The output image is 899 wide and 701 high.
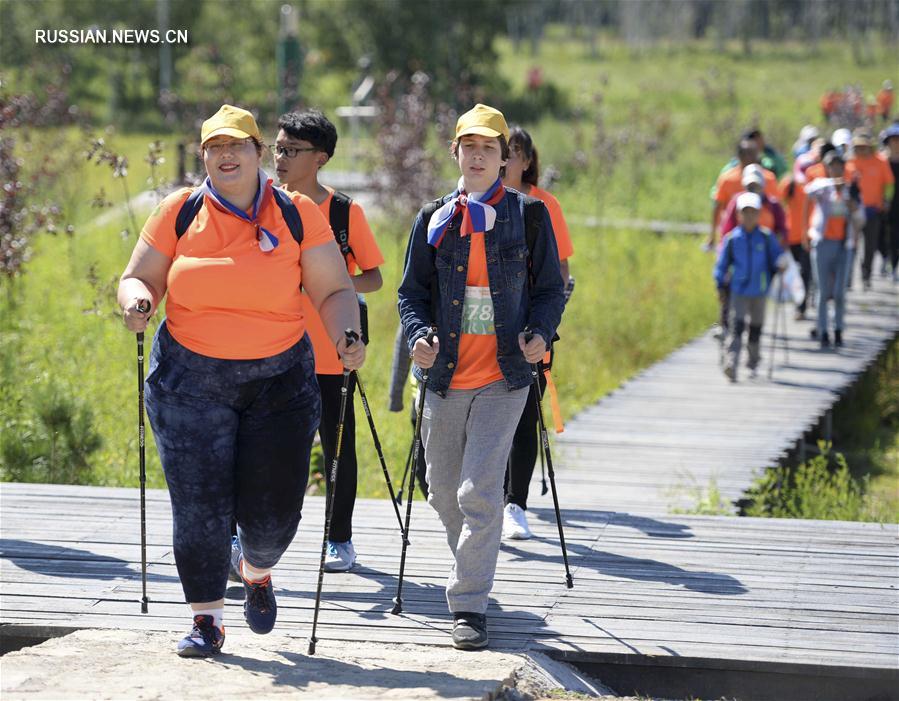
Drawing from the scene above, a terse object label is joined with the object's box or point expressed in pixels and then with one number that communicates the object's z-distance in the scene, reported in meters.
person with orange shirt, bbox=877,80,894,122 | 35.38
